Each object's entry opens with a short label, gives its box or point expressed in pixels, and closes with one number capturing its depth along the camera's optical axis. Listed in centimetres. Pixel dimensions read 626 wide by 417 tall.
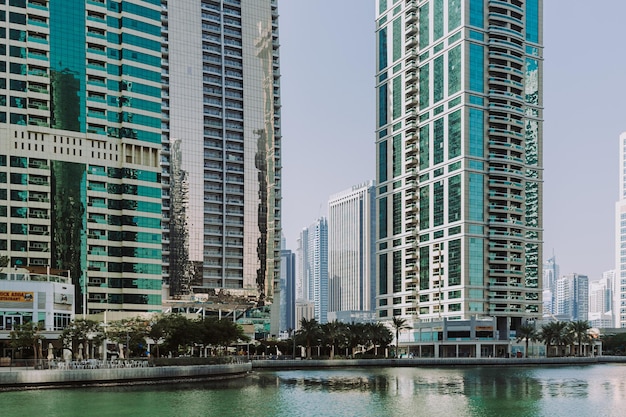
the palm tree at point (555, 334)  17650
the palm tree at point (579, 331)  17895
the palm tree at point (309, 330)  15000
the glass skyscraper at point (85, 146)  14050
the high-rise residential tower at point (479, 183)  18538
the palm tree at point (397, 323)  17075
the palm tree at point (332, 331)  15038
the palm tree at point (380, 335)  15870
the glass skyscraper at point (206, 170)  18988
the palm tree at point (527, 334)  17288
